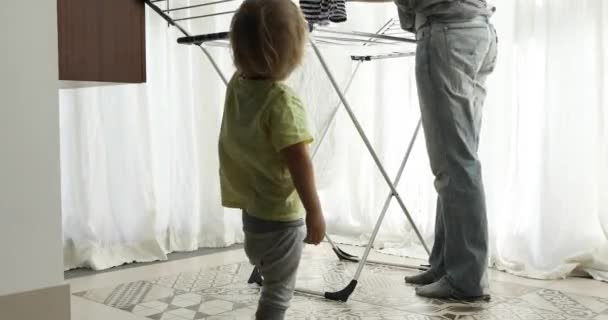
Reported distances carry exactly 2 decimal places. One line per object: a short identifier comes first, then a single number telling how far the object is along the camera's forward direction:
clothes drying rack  1.88
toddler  1.23
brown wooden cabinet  1.55
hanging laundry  1.84
